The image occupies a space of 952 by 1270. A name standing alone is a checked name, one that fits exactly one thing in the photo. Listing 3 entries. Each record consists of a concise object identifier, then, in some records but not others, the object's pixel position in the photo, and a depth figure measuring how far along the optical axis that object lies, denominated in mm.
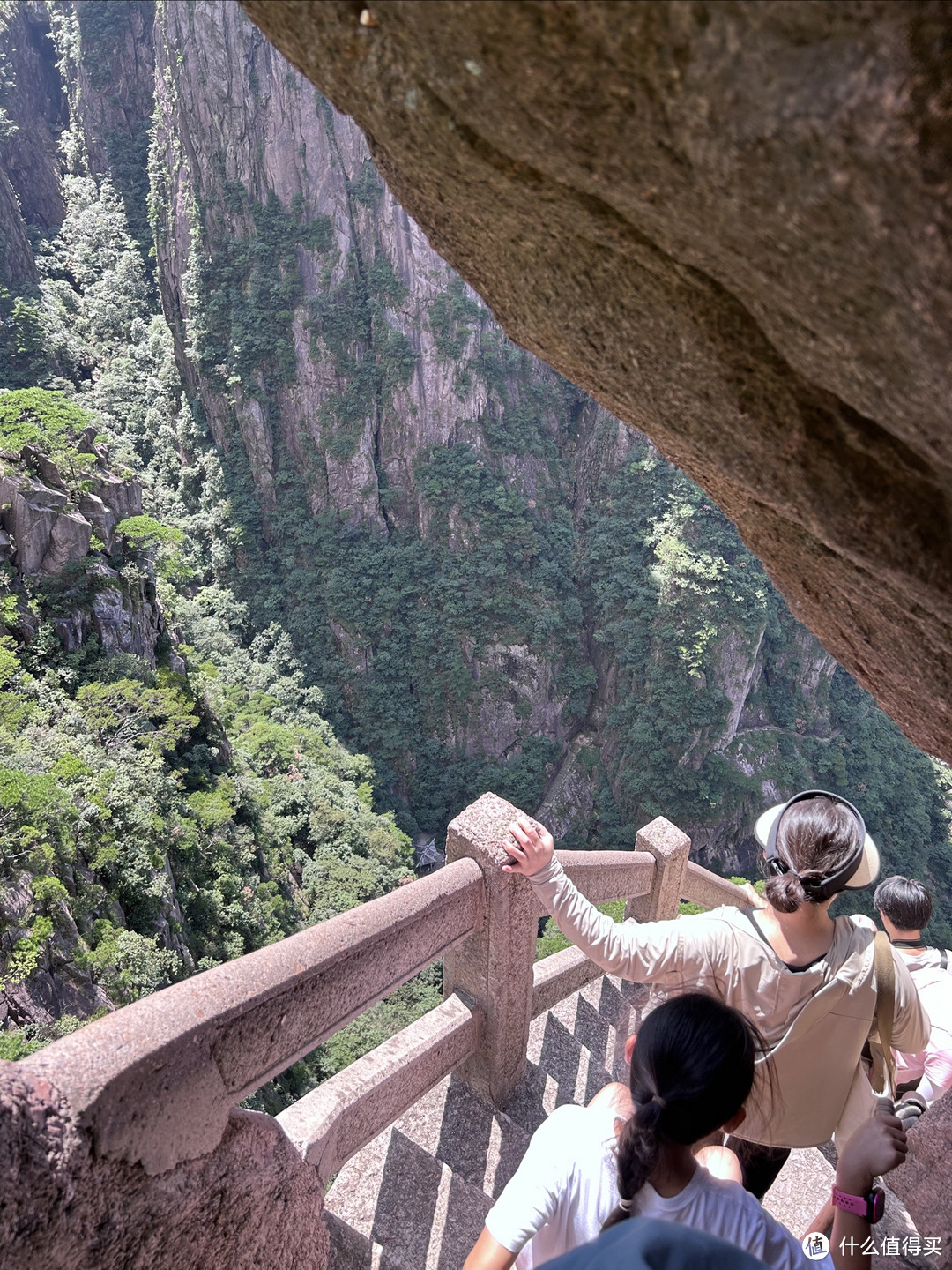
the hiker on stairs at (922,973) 2252
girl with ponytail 1154
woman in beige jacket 1627
